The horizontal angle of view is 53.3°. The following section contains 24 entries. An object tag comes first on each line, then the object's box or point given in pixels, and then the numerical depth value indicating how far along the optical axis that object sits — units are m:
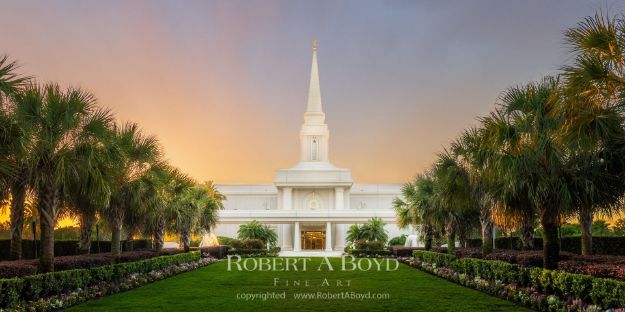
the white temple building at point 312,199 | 64.69
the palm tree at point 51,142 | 15.69
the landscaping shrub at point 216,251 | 40.86
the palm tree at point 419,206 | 32.12
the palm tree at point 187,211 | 33.09
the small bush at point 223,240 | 63.56
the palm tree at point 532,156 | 15.30
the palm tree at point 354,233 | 56.12
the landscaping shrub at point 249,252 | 47.69
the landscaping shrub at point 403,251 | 41.09
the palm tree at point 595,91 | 11.42
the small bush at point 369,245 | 48.31
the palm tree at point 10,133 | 11.75
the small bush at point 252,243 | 50.12
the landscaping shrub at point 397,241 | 62.80
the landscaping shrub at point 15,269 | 13.61
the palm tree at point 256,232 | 56.66
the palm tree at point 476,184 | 20.69
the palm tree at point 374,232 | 55.12
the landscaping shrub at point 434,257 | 25.14
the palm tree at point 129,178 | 22.27
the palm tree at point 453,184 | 23.30
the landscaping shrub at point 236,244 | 50.47
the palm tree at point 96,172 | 16.17
